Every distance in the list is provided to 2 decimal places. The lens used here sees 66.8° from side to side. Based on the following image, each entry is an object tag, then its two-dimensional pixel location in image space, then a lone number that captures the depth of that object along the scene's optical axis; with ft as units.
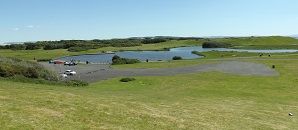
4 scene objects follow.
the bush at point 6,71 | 83.49
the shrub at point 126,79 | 119.18
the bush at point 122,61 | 219.67
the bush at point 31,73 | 89.55
